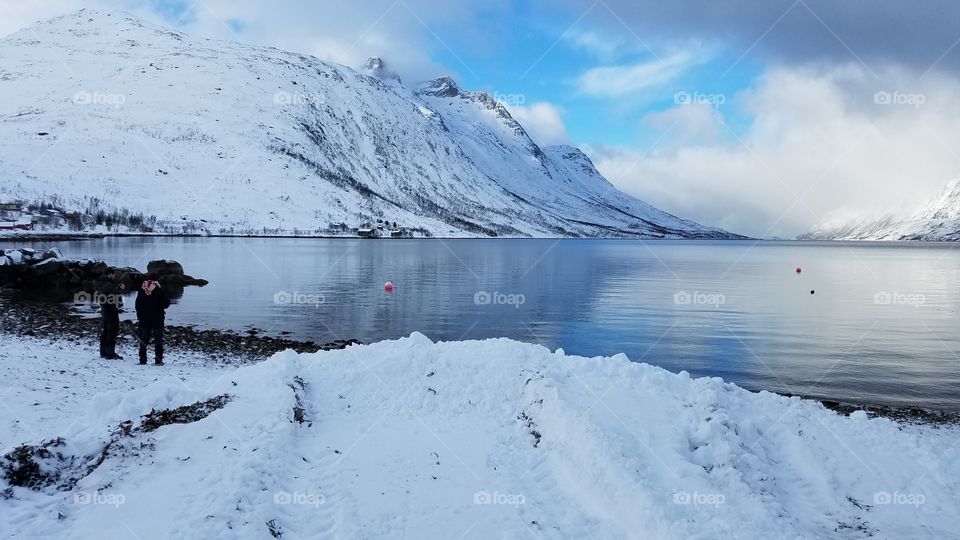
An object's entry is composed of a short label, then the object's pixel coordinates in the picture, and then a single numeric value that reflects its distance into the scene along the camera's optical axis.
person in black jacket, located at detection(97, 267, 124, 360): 19.92
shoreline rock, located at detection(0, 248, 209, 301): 43.16
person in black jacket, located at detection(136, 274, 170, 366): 20.20
